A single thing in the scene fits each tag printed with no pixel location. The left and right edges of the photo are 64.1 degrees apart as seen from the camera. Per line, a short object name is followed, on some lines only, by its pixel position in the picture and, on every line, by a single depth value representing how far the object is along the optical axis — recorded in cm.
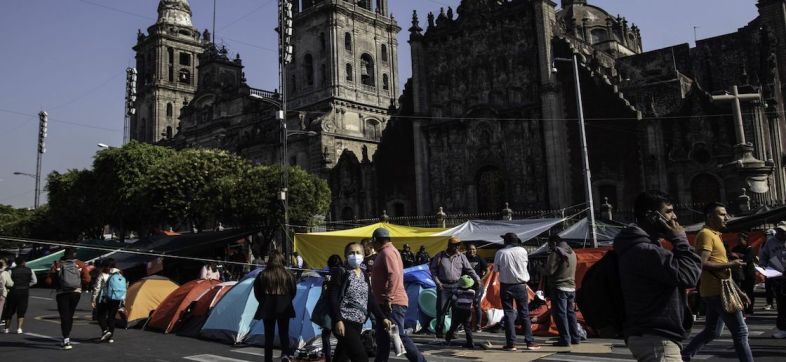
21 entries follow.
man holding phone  404
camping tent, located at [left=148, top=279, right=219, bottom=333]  1366
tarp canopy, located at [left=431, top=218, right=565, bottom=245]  1970
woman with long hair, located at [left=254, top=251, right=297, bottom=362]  882
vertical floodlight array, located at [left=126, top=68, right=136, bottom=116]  3666
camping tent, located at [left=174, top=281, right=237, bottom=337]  1312
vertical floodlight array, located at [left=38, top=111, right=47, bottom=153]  4144
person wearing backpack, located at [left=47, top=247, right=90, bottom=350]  1130
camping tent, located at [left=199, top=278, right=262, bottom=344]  1185
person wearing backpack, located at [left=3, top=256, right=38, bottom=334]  1316
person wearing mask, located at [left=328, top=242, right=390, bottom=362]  709
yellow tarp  2019
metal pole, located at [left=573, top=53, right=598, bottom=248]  2190
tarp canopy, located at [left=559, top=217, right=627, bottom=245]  2027
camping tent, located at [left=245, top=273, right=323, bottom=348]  1097
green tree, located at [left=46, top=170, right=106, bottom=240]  3803
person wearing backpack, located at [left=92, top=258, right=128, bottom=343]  1171
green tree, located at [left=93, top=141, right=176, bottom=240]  3366
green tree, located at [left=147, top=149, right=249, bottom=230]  3278
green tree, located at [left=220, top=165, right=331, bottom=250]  3019
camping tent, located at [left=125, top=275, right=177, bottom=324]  1483
